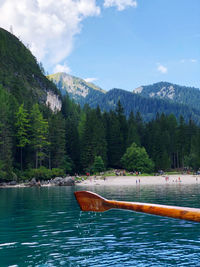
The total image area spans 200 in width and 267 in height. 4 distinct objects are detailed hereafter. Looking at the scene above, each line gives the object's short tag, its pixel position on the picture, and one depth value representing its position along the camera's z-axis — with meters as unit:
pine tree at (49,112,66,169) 82.88
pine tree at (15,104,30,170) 74.31
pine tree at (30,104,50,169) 76.00
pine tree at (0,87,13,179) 66.28
